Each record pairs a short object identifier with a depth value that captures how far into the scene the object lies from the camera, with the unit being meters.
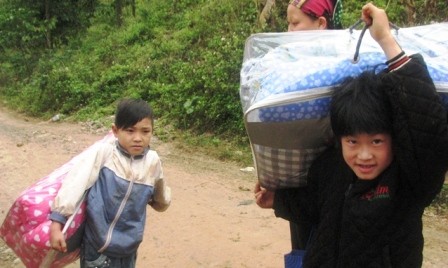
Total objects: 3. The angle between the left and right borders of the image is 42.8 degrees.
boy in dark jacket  1.46
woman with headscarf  2.29
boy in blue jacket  2.55
